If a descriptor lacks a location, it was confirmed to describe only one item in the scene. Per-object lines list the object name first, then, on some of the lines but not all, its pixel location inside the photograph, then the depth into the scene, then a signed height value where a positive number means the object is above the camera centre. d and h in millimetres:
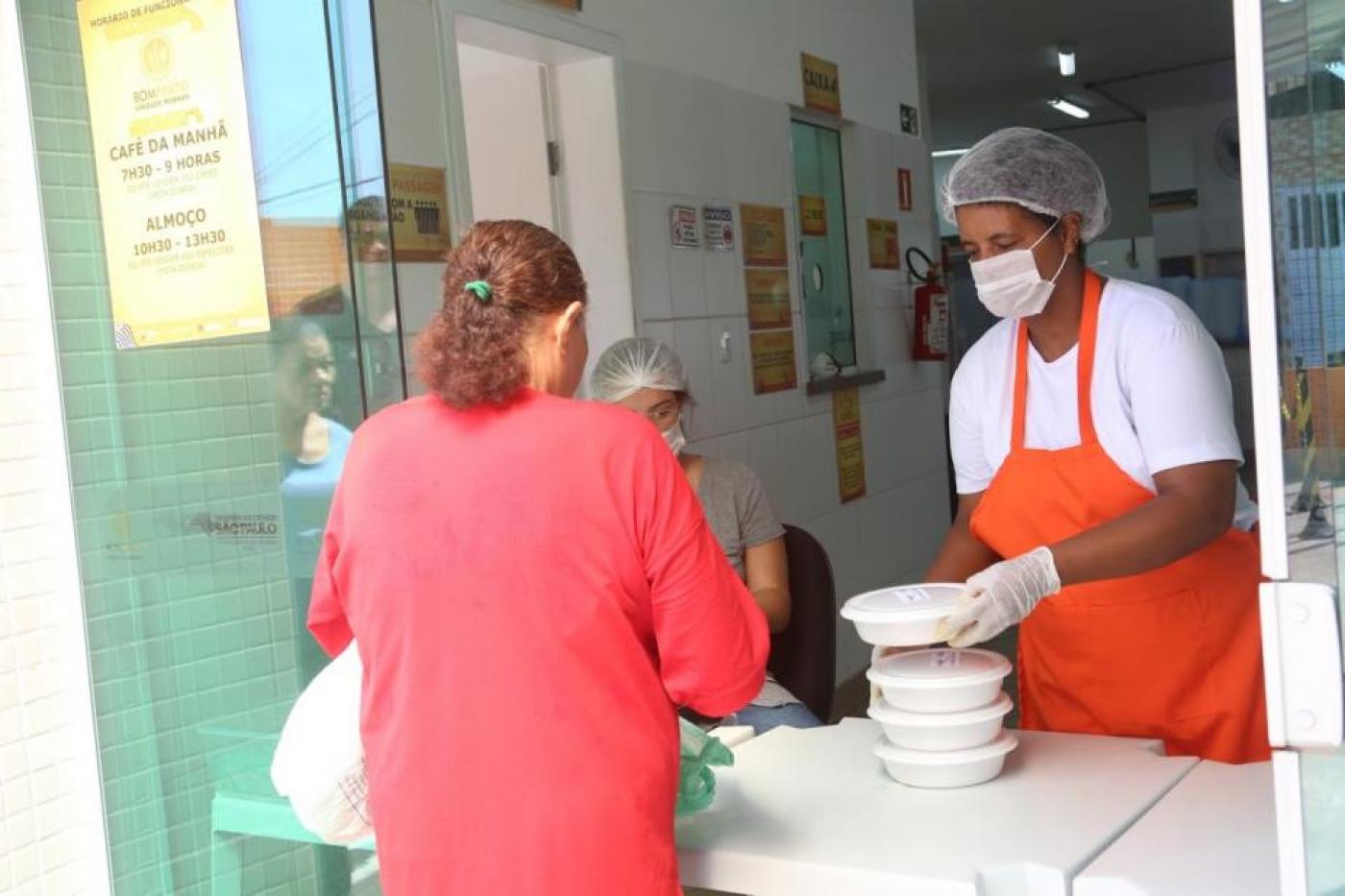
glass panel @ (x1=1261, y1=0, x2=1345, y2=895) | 1268 +4
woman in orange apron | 2059 -261
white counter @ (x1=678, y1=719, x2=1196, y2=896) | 1559 -612
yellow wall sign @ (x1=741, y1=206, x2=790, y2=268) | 4812 +375
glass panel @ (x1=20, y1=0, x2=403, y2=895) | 2213 -141
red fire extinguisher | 6227 +57
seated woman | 3027 -296
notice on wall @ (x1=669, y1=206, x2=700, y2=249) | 4310 +384
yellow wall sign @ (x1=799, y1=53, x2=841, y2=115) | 5270 +988
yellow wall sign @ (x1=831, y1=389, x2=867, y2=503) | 5445 -428
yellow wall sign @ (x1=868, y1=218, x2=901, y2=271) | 5906 +384
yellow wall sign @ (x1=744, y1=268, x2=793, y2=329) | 4828 +158
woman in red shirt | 1481 -279
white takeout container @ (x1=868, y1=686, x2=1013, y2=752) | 1800 -524
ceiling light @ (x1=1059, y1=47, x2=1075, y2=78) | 9734 +1840
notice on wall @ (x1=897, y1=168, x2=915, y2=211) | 6242 +634
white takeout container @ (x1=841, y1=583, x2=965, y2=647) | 1776 -364
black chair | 2908 -633
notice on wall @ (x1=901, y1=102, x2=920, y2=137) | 6334 +977
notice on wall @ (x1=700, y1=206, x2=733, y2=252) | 4523 +394
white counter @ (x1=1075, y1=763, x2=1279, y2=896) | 1497 -617
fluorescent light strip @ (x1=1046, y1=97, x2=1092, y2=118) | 12123 +1913
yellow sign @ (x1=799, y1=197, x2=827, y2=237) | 5355 +484
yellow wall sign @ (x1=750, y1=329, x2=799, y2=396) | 4812 -72
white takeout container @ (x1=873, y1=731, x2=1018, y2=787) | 1809 -574
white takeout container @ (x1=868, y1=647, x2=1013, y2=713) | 1794 -458
